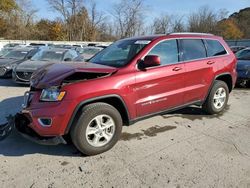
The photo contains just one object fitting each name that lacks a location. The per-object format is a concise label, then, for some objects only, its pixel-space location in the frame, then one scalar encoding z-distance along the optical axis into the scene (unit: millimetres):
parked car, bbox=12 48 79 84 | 6219
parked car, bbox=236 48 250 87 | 6214
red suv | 2474
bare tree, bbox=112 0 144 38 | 39077
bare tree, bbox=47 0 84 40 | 40002
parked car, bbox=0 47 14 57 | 8999
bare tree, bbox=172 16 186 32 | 41587
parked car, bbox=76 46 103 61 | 10916
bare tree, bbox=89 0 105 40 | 41030
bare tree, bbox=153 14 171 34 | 41103
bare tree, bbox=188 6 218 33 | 44075
